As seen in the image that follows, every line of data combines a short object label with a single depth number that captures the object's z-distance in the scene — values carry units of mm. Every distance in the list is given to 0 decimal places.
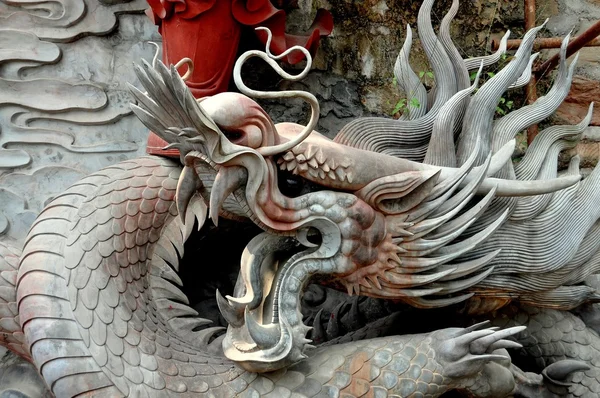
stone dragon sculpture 1346
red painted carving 1715
